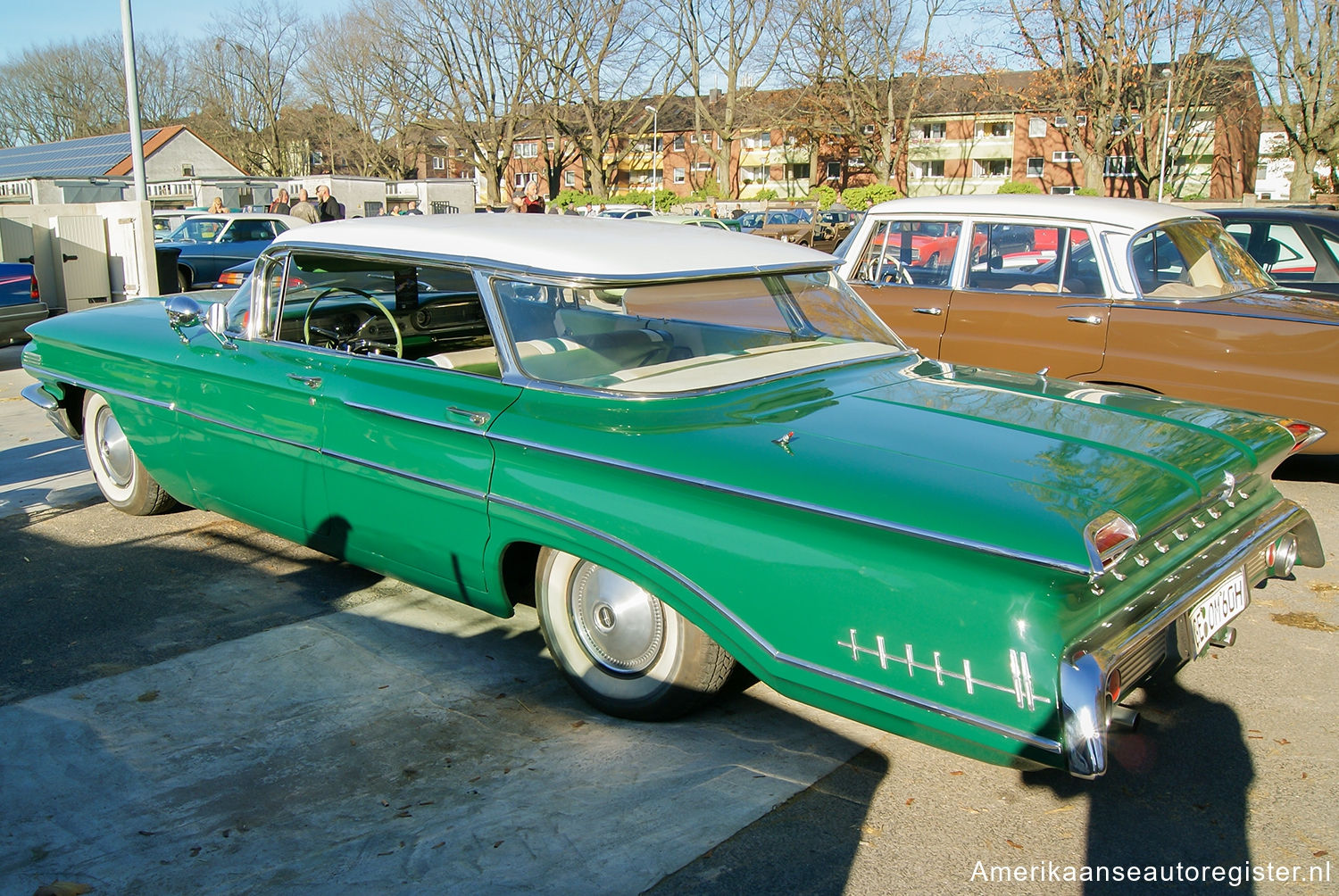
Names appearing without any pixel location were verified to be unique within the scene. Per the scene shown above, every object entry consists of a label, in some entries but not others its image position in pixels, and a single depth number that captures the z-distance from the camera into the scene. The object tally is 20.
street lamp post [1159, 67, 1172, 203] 38.81
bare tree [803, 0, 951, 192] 47.97
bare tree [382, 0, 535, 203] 49.47
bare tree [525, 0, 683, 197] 48.97
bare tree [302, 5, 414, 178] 52.50
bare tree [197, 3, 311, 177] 60.38
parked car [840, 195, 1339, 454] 5.66
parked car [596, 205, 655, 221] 32.41
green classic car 2.63
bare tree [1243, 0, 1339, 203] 32.59
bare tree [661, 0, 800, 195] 49.66
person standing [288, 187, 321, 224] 16.12
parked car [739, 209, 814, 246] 25.88
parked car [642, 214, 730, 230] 26.34
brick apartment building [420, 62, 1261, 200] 52.69
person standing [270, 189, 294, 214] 20.38
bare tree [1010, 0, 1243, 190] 31.52
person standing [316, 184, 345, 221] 15.83
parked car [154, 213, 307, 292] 16.06
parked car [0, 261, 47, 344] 11.02
